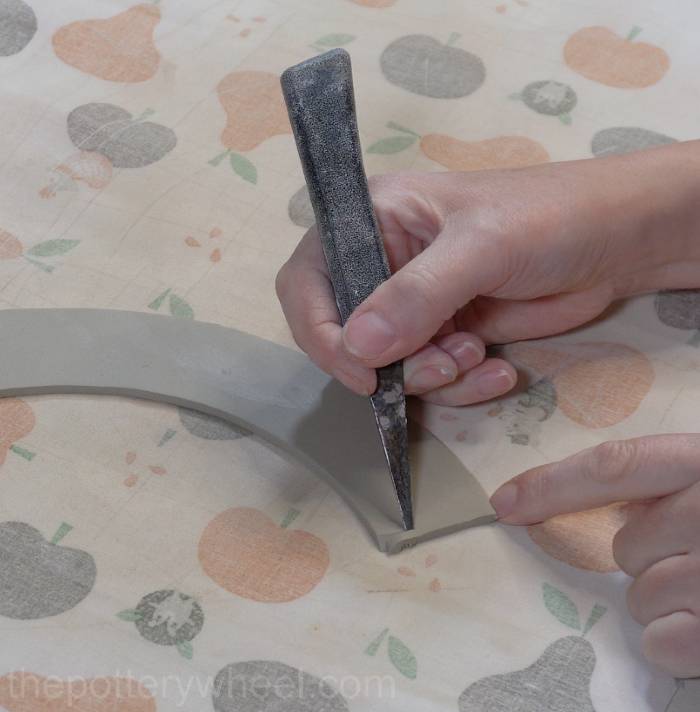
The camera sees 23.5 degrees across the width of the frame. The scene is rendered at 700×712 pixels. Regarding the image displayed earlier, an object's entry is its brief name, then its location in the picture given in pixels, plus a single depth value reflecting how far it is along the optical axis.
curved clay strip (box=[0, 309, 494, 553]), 0.60
